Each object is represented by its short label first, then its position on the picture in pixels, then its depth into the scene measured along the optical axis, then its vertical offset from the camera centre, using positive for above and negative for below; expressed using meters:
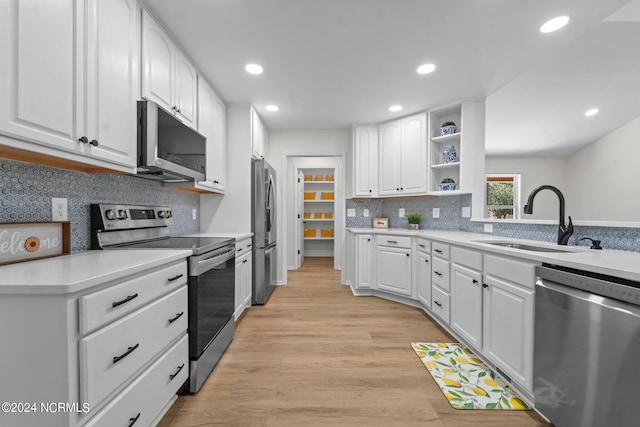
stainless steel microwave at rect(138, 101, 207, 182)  1.62 +0.43
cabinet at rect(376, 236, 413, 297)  3.13 -0.64
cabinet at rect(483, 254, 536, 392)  1.49 -0.62
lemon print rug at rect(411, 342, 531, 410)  1.58 -1.11
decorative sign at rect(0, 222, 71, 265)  1.14 -0.14
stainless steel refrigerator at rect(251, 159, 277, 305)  3.14 -0.15
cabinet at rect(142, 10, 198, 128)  1.70 +1.00
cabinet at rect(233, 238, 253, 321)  2.58 -0.66
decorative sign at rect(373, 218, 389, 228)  3.94 -0.15
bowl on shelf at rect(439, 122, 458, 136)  3.24 +1.04
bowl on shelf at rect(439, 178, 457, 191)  3.22 +0.35
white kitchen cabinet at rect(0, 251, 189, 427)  0.85 -0.47
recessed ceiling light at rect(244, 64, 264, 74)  2.37 +1.29
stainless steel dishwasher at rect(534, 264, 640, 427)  1.02 -0.59
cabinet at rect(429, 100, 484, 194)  3.02 +0.80
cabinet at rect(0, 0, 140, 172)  0.96 +0.56
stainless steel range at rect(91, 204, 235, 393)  1.63 -0.36
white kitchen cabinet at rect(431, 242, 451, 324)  2.41 -0.65
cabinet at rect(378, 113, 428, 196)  3.42 +0.76
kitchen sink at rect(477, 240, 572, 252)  1.81 -0.24
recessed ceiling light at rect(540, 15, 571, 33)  1.77 +1.30
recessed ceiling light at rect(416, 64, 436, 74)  2.37 +1.31
